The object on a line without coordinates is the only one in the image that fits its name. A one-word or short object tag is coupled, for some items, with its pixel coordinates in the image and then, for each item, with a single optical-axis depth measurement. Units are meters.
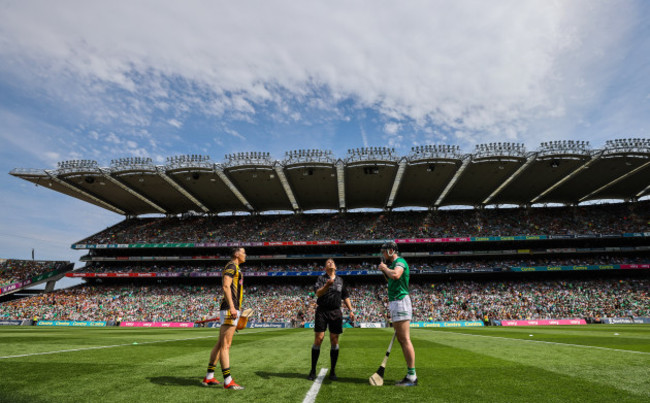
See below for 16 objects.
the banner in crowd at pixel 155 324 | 32.56
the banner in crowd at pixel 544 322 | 28.92
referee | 5.52
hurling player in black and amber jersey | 4.83
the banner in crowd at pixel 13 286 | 40.28
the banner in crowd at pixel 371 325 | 29.92
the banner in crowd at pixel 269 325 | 30.77
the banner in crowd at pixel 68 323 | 32.91
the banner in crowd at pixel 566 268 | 37.91
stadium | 33.41
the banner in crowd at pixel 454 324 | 29.38
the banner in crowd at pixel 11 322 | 33.19
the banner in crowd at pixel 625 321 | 28.20
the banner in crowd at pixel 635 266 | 37.25
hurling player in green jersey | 4.85
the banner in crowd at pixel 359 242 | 39.38
